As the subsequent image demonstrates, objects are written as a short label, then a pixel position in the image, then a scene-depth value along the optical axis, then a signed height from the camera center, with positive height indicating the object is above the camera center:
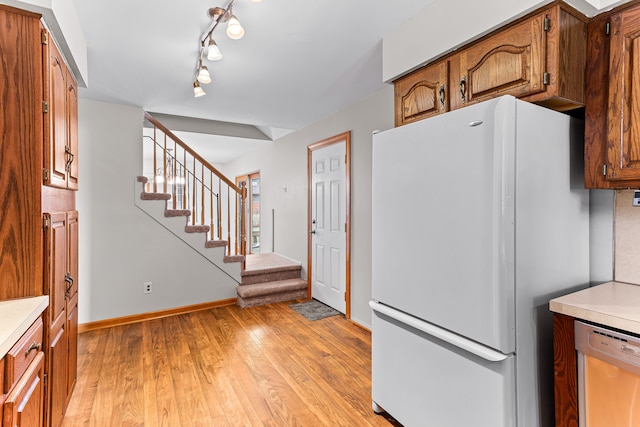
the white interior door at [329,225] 3.76 -0.16
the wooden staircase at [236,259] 3.73 -0.58
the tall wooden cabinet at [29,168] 1.41 +0.20
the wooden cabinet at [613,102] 1.35 +0.46
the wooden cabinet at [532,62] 1.39 +0.68
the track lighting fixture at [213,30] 1.73 +1.09
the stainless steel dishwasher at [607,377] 1.13 -0.60
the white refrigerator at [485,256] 1.32 -0.20
